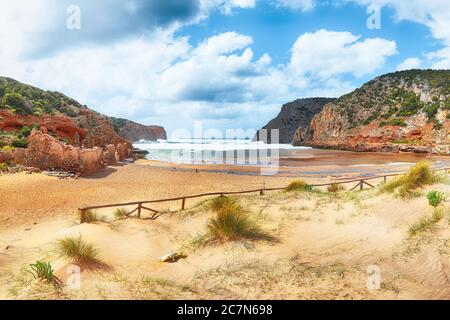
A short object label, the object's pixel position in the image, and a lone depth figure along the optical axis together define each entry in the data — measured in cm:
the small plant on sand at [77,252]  678
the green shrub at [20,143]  2841
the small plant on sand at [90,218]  1027
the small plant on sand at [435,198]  841
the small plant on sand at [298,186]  1462
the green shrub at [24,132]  3272
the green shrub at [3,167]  2109
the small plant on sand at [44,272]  583
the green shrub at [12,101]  3780
